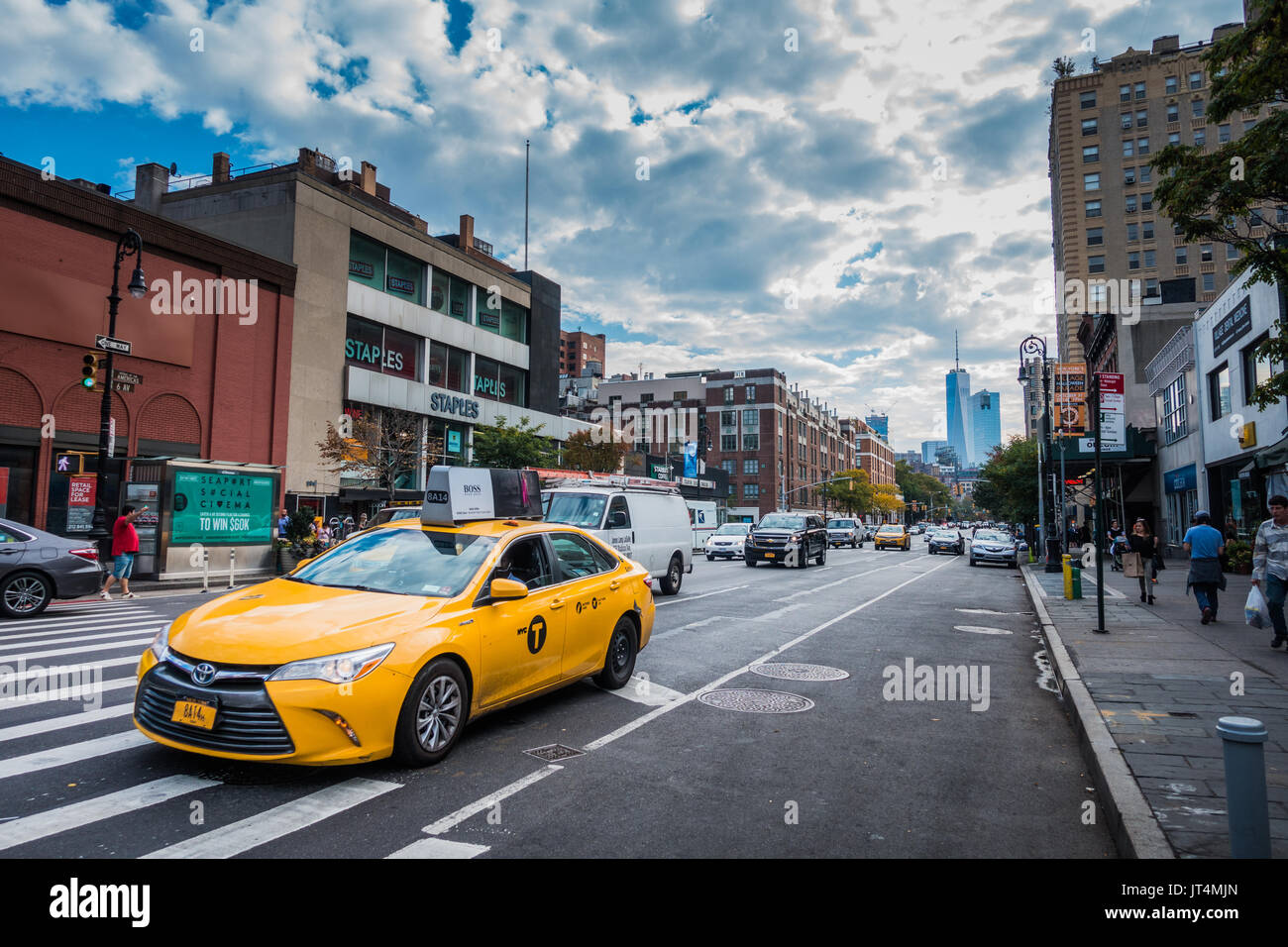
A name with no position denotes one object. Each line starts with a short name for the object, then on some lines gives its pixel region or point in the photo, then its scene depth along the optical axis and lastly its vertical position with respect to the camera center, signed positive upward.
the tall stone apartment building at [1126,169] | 58.62 +28.67
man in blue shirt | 11.84 -0.57
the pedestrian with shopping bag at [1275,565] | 9.39 -0.49
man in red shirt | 15.29 -0.69
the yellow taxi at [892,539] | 51.16 -1.22
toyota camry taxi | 4.37 -0.83
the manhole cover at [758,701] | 6.90 -1.70
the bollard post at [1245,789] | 3.24 -1.14
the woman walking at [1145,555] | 15.74 -0.65
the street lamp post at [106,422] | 17.48 +2.12
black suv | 26.36 -0.73
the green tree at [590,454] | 50.00 +4.24
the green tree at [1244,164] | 8.26 +4.17
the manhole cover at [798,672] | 8.41 -1.72
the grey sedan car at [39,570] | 12.13 -0.96
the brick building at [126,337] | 22.38 +5.74
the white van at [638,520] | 14.96 -0.04
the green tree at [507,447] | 39.25 +3.65
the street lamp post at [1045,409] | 26.41 +5.31
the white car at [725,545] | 35.88 -1.21
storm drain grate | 5.29 -1.66
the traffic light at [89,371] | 16.73 +3.13
